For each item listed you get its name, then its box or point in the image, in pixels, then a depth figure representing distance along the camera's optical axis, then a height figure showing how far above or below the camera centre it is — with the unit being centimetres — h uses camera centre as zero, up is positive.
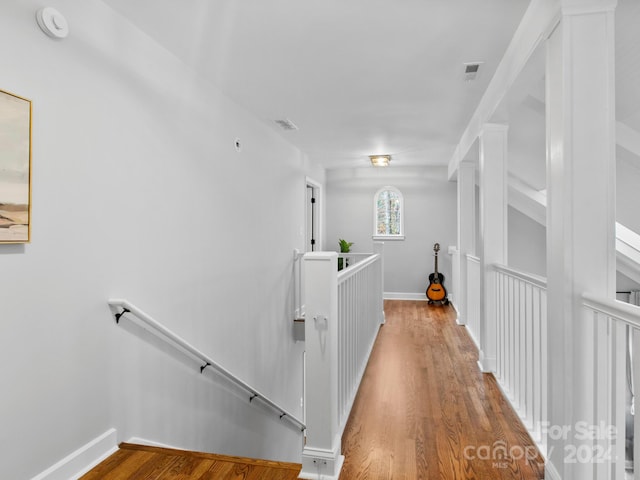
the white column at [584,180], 160 +27
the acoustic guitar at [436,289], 665 -75
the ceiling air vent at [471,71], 285 +130
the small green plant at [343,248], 684 -7
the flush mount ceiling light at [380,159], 614 +135
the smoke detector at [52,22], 175 +101
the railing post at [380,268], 505 -30
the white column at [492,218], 332 +23
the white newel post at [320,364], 193 -60
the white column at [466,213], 517 +42
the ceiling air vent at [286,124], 430 +134
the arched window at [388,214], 734 +57
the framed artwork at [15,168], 159 +31
